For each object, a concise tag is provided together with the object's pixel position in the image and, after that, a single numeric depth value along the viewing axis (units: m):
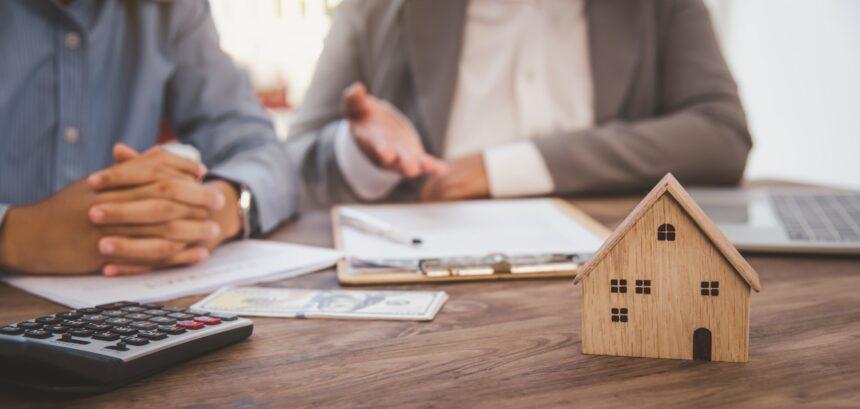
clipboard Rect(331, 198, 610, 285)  0.68
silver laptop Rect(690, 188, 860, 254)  0.77
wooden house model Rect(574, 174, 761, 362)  0.43
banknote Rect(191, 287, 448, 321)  0.57
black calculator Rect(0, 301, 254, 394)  0.40
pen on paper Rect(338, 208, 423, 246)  0.81
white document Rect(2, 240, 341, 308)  0.63
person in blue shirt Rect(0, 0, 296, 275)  0.73
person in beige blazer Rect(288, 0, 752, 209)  1.35
